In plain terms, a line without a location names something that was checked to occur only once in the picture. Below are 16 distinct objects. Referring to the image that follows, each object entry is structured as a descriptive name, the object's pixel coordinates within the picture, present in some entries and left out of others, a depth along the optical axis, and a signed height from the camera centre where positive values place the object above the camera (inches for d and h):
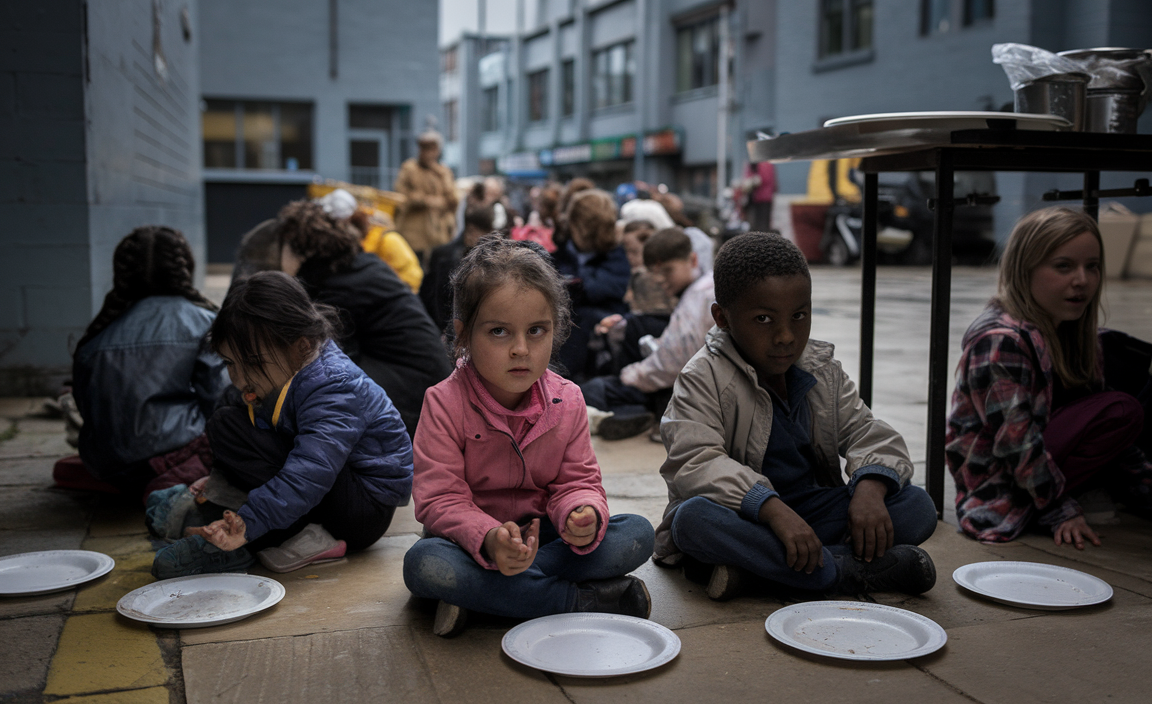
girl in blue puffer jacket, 109.1 -21.2
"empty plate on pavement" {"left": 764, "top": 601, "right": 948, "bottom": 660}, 86.7 -33.8
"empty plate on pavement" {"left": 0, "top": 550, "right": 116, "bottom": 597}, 103.0 -34.3
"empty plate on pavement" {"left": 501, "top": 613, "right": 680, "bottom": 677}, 82.4 -33.6
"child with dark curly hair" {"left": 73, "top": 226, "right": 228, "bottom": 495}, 133.3 -15.7
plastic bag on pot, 137.5 +26.3
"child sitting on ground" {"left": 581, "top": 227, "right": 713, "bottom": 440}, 182.2 -17.7
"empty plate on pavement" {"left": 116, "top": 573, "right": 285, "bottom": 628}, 93.6 -34.0
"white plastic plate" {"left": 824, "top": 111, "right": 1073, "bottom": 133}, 118.1 +16.0
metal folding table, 120.9 +13.2
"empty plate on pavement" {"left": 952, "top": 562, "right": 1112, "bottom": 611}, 99.3 -33.7
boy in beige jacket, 100.1 -21.4
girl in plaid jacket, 124.2 -18.1
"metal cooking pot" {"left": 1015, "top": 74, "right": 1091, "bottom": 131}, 135.3 +21.6
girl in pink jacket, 92.0 -21.3
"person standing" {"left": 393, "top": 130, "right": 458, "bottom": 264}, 386.3 +20.5
